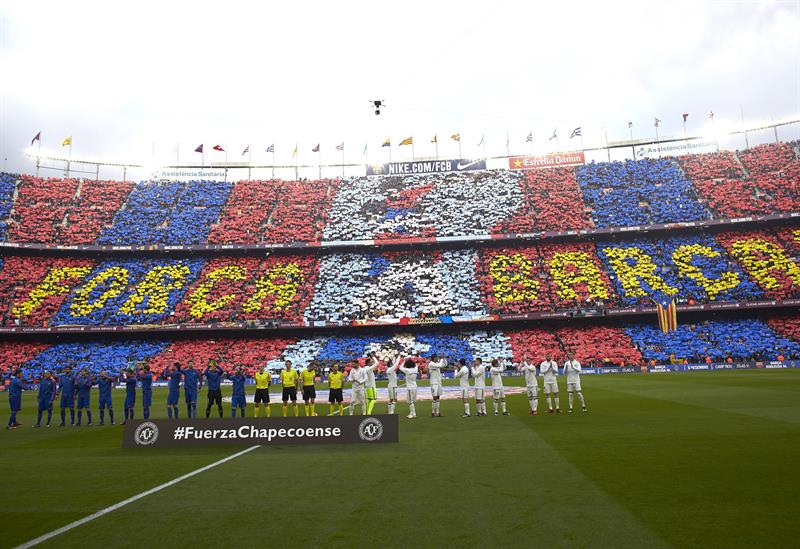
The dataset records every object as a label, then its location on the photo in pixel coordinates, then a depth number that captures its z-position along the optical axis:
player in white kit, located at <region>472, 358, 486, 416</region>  18.05
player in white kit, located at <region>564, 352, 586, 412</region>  17.66
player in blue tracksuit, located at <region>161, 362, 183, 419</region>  17.30
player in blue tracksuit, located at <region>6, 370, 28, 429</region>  18.34
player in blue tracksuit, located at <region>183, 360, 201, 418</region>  17.78
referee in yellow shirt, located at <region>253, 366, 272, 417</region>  17.94
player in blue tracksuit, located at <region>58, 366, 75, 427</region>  18.77
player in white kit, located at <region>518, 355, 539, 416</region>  18.06
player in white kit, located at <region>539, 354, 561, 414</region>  17.95
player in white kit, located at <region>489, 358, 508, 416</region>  17.88
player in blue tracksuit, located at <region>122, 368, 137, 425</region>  17.52
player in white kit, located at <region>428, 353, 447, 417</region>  18.09
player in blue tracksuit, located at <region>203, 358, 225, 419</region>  17.67
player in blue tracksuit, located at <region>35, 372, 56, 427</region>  18.52
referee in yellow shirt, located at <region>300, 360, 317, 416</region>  18.25
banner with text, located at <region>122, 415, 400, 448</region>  13.16
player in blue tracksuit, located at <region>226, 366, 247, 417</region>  17.75
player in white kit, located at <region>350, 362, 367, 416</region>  17.39
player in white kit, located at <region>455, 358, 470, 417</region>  18.44
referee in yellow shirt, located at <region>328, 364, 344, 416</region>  17.92
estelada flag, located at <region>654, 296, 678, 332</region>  42.62
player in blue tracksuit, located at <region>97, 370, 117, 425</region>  18.53
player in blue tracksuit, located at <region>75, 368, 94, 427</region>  18.39
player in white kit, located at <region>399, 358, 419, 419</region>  17.51
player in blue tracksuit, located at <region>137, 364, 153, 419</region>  18.03
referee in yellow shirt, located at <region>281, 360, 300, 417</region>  18.25
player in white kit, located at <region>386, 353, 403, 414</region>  18.48
